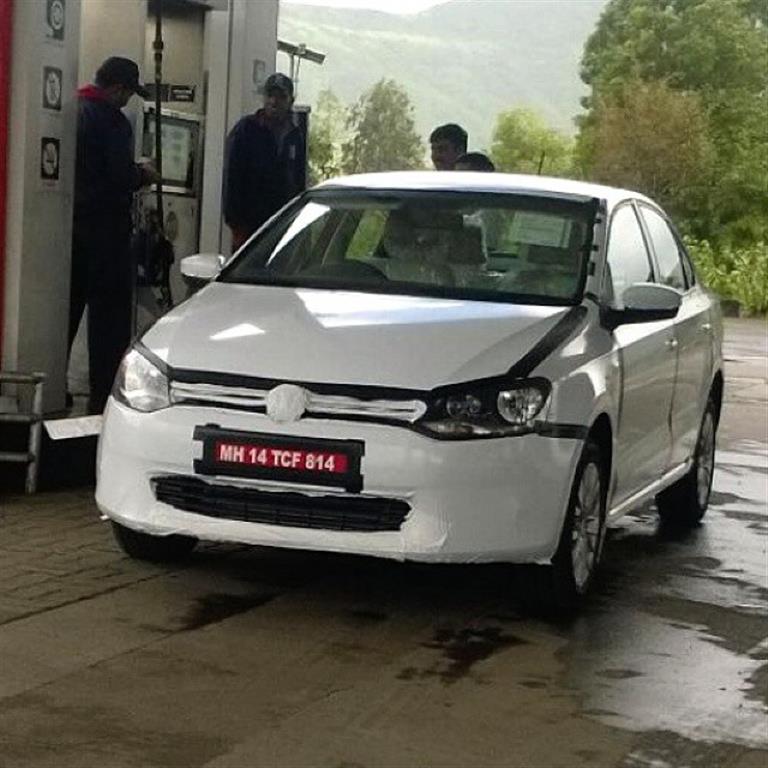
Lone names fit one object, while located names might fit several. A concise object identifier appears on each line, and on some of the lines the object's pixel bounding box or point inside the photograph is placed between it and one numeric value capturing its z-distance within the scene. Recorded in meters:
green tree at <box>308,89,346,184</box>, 56.56
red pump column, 9.72
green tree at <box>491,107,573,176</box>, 71.38
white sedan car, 6.65
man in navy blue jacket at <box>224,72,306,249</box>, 12.22
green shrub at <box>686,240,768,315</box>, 40.31
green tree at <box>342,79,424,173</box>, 69.00
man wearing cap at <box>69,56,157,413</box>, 10.47
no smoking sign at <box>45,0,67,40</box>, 9.90
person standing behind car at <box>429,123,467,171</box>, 13.10
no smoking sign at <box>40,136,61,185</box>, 10.05
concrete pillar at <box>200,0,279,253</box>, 13.26
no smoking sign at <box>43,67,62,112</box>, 10.00
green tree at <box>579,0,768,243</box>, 59.59
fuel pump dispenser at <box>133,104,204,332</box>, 11.93
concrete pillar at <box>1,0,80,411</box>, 9.85
